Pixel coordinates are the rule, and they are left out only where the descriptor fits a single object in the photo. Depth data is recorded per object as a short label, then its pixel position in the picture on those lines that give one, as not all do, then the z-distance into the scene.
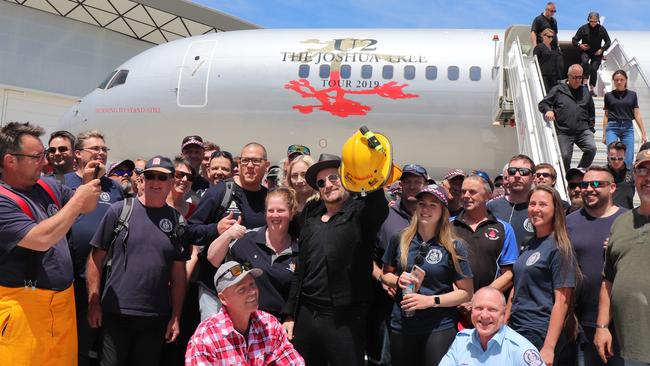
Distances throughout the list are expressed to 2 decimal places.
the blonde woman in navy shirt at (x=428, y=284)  4.28
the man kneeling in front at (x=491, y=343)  3.80
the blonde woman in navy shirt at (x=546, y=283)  4.26
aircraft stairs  8.67
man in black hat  4.30
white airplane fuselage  13.38
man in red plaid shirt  3.61
